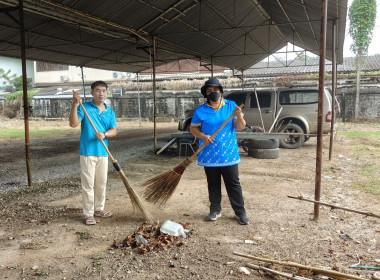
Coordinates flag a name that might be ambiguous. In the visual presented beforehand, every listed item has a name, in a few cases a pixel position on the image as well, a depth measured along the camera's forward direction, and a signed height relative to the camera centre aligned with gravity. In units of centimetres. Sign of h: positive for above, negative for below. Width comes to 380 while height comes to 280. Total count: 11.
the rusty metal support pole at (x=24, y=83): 527 +48
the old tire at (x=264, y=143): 797 -79
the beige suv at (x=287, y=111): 935 +2
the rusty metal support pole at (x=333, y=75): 744 +87
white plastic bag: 330 -122
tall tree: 1830 +516
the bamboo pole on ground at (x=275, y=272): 236 -123
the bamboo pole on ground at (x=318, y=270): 229 -118
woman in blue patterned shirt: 355 -30
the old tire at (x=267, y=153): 801 -104
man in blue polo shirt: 362 -37
